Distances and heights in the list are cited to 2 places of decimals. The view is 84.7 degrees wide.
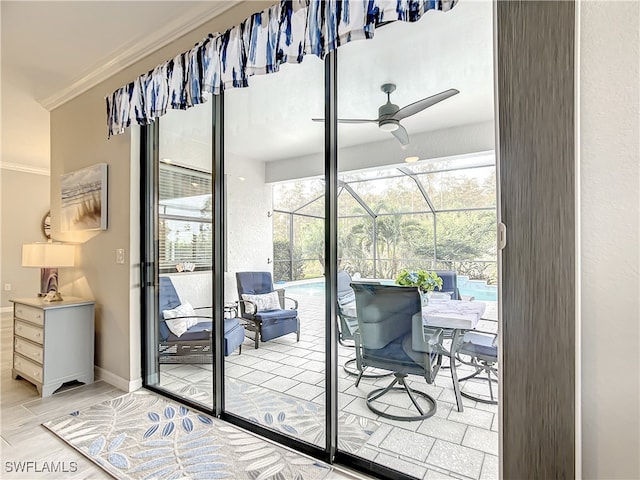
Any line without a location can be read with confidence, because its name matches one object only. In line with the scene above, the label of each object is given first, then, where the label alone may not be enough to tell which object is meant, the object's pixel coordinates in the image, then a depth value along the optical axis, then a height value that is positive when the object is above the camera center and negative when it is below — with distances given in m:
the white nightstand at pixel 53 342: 2.82 -0.84
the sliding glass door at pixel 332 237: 1.66 +0.05
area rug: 1.85 -1.20
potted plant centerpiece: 1.76 -0.19
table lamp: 3.10 -0.12
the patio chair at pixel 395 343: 1.82 -0.55
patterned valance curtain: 1.51 +1.03
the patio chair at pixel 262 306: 2.41 -0.45
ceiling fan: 1.79 +0.69
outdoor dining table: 1.68 -0.39
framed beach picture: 3.12 +0.41
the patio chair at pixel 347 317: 2.02 -0.43
